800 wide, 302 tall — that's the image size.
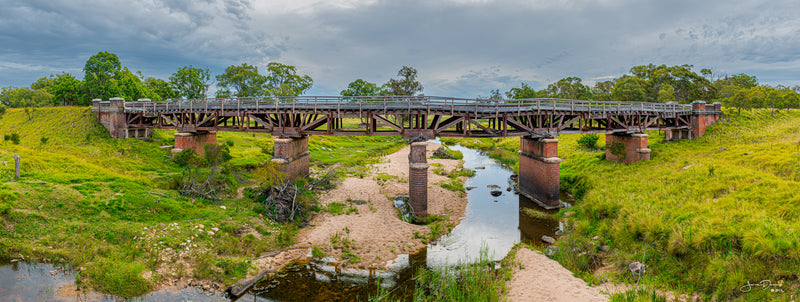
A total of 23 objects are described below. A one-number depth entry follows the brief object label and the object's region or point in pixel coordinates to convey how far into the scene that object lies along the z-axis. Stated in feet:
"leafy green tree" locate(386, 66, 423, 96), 276.21
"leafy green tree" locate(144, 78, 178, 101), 233.76
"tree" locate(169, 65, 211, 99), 240.32
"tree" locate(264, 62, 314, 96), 256.73
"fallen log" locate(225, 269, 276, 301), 44.52
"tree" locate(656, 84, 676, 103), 214.90
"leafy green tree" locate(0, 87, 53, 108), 207.21
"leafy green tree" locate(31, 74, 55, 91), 271.26
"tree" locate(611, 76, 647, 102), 234.17
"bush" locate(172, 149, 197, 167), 90.94
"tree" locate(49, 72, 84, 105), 157.69
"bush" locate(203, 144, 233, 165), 89.38
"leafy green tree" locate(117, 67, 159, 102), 175.32
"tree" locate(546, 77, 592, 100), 319.27
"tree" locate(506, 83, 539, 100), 345.10
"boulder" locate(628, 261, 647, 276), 47.11
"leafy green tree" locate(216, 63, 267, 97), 252.21
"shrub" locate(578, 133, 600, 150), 140.56
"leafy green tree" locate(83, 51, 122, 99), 154.21
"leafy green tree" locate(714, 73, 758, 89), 298.19
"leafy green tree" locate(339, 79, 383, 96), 315.51
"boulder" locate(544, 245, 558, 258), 57.09
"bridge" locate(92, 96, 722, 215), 83.41
